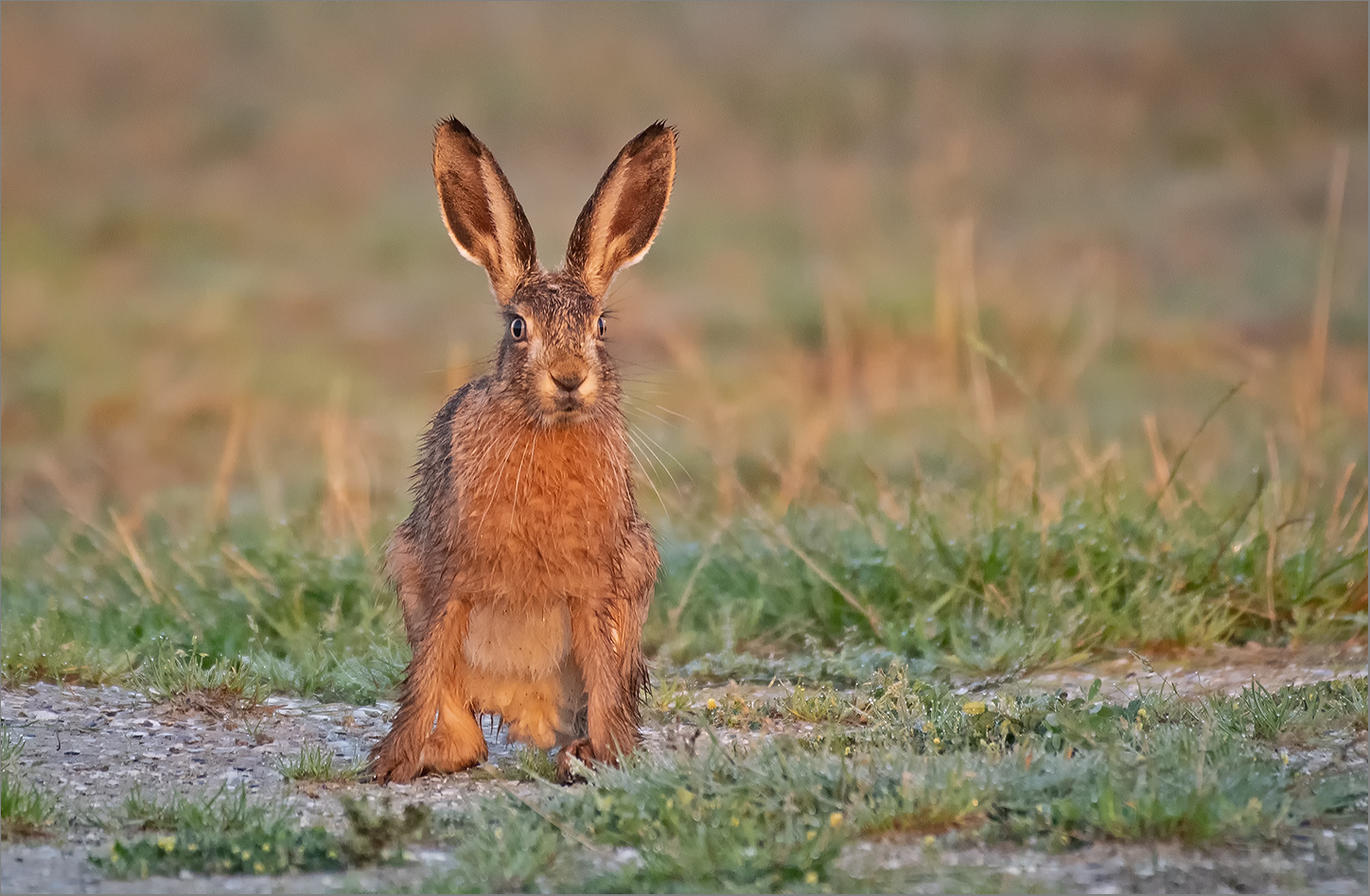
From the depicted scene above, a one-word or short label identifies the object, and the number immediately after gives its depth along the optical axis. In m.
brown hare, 10.94
